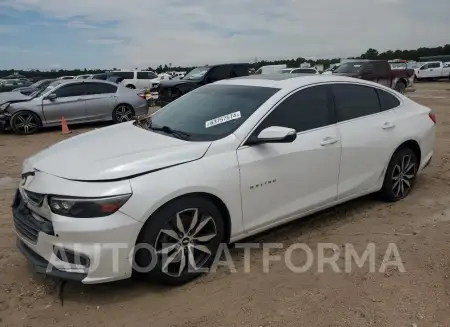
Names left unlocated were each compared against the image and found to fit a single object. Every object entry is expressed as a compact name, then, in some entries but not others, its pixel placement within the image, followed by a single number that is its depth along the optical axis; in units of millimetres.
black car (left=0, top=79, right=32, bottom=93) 24247
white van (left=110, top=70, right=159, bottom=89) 24264
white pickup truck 33875
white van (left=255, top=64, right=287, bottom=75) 32653
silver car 11484
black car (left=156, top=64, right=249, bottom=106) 15953
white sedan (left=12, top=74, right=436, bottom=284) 2947
